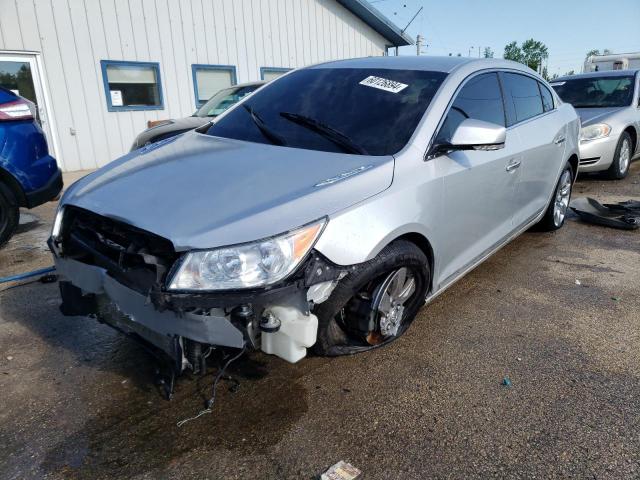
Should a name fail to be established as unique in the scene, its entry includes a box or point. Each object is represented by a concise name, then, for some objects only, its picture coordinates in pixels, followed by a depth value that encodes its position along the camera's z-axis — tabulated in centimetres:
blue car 454
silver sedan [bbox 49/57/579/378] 200
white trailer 1709
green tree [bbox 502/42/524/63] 7119
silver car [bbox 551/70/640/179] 736
